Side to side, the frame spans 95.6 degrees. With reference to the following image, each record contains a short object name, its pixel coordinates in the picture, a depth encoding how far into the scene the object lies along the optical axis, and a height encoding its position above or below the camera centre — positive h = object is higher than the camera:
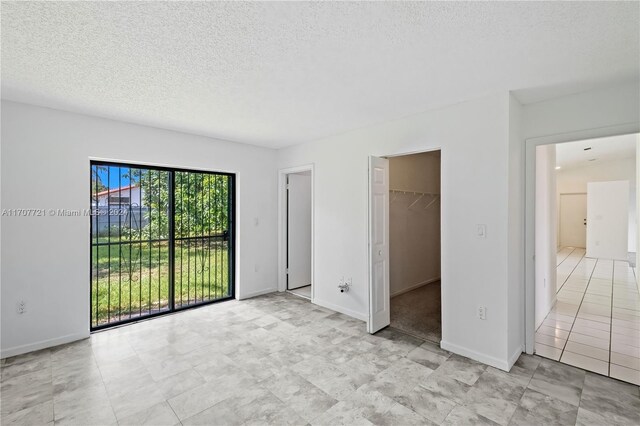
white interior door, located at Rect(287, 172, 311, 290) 5.29 -0.34
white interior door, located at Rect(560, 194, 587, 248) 9.94 -0.31
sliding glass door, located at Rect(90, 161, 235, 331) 3.65 -0.39
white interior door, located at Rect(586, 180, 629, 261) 7.94 -0.23
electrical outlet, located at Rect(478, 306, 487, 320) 2.79 -0.98
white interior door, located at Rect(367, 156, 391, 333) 3.41 -0.40
